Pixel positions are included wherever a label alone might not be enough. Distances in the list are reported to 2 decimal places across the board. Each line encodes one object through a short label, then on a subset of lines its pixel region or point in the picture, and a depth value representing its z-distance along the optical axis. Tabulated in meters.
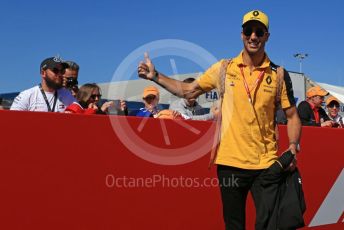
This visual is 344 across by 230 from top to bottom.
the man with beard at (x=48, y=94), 4.59
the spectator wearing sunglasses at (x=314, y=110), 7.32
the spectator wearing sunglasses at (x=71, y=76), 5.51
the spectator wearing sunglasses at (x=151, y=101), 6.06
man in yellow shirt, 3.57
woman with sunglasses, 5.59
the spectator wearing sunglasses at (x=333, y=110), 8.49
